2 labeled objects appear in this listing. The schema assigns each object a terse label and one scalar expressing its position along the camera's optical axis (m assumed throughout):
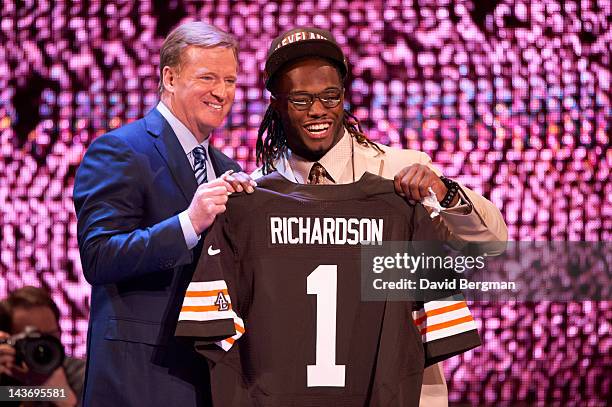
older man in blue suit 6.87
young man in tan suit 6.85
